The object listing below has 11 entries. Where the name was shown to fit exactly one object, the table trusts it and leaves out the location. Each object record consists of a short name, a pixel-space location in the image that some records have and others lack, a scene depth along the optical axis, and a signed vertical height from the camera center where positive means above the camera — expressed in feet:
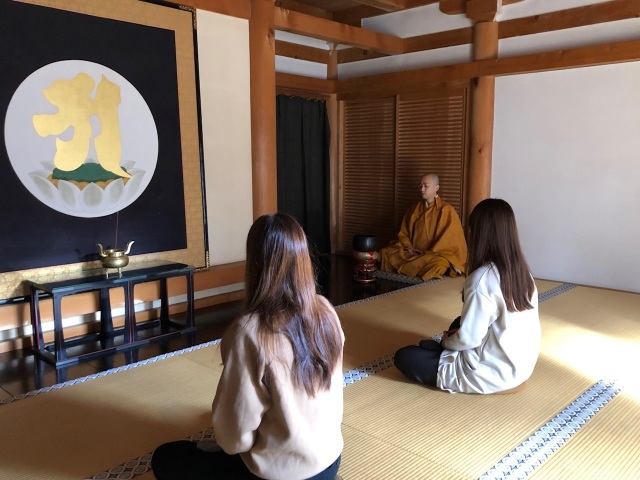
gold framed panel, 11.39 +1.21
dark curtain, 19.27 -0.24
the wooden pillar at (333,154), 20.90 +0.11
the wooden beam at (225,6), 12.89 +3.70
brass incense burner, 10.79 -1.98
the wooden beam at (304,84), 18.85 +2.65
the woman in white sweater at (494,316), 7.14 -2.14
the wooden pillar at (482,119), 16.69 +1.11
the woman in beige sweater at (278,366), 4.26 -1.64
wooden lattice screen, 17.98 +0.03
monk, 16.58 -2.74
